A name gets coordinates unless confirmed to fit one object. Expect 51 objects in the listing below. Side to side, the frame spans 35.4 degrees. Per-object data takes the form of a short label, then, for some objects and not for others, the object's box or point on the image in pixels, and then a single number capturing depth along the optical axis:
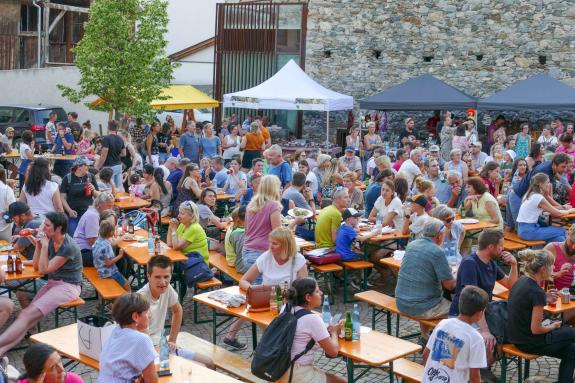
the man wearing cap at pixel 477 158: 15.70
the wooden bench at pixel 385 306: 8.02
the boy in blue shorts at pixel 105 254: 9.20
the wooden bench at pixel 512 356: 7.30
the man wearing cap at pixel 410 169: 13.41
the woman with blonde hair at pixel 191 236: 9.59
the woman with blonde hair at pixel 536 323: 7.17
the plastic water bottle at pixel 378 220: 10.75
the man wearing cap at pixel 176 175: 13.04
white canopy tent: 19.59
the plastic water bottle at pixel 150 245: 9.72
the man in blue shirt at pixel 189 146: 16.78
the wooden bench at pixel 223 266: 9.57
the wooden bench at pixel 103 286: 8.79
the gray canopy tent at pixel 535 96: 19.42
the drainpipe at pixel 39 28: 31.19
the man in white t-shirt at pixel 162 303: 7.04
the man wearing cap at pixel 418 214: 9.90
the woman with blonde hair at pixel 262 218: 9.30
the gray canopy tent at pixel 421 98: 20.52
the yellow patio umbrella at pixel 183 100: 22.84
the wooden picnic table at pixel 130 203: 12.66
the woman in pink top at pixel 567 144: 14.23
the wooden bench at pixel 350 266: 10.14
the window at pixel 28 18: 33.30
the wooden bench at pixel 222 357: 7.17
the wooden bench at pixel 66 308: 8.43
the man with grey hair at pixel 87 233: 9.65
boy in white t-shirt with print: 6.21
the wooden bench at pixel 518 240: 10.89
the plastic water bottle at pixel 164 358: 6.35
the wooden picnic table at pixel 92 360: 6.26
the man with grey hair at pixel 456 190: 12.21
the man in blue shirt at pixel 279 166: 13.23
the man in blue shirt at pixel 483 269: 7.46
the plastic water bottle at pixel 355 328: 6.98
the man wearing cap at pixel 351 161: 15.03
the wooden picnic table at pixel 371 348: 6.68
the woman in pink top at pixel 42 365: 5.57
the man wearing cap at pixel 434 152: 15.25
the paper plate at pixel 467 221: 11.10
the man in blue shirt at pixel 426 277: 7.87
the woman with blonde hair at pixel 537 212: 10.69
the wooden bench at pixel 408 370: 6.93
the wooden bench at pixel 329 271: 9.93
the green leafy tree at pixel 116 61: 20.80
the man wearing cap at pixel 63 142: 17.81
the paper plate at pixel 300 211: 11.22
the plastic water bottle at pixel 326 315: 7.25
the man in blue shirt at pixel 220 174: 13.82
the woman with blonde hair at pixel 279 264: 7.97
